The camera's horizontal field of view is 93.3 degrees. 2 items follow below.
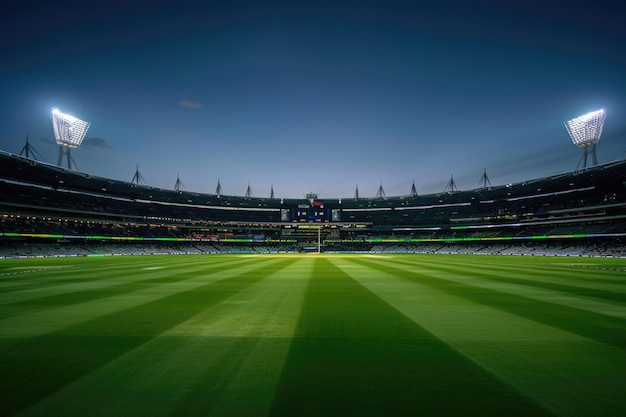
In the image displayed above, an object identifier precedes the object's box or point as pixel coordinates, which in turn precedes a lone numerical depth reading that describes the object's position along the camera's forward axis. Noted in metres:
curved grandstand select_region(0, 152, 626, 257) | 54.62
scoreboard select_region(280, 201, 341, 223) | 95.81
